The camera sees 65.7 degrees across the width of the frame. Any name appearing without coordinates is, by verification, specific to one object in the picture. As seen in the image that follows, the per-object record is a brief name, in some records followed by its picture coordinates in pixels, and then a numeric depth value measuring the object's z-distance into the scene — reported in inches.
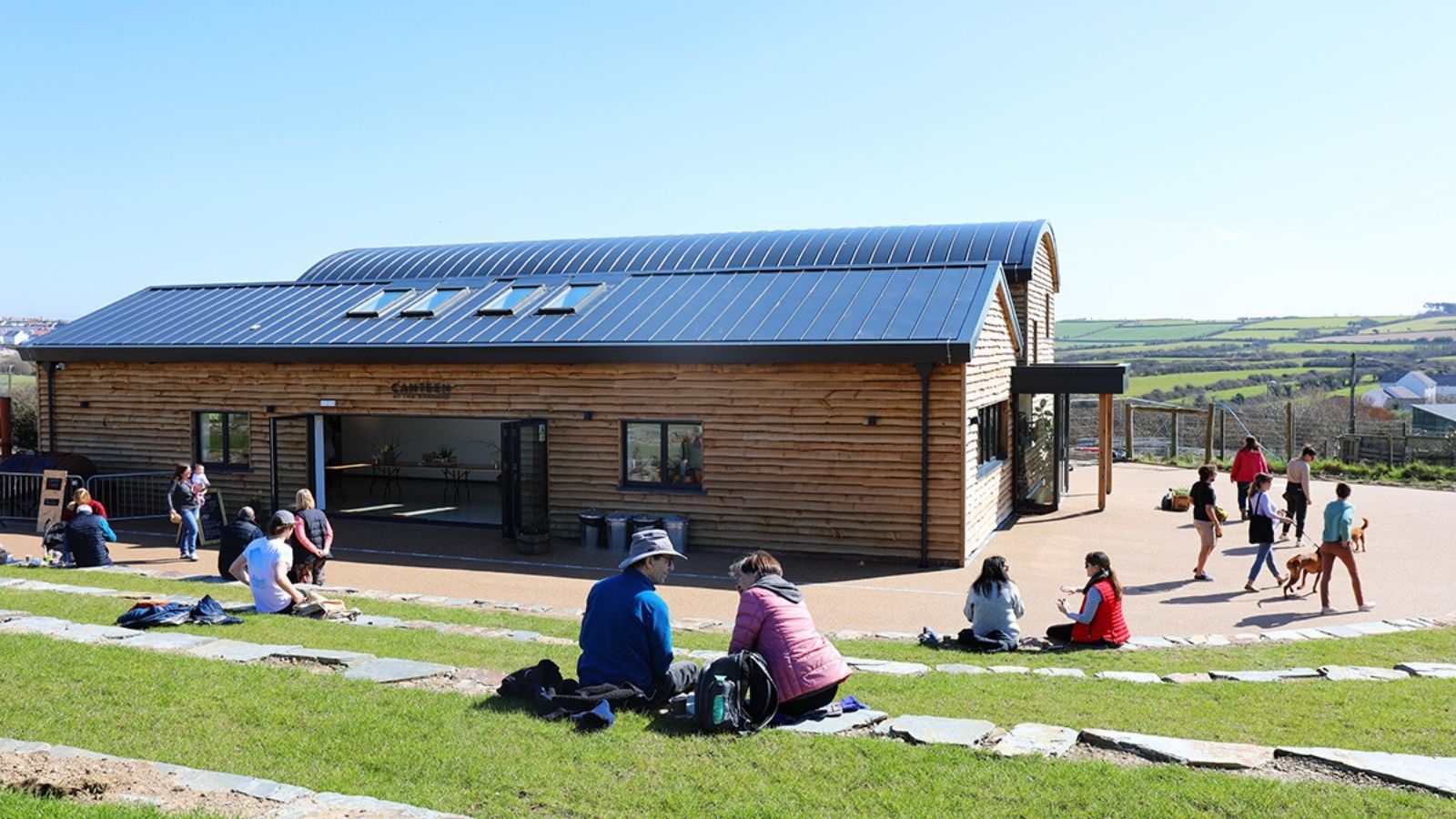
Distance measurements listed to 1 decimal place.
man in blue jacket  288.0
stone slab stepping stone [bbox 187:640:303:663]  339.3
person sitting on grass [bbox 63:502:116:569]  570.3
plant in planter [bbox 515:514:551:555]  661.3
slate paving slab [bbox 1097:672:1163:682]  358.3
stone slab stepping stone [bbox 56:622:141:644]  363.1
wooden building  634.2
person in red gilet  414.0
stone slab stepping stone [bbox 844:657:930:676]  359.6
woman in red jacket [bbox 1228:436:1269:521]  769.6
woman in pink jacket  278.1
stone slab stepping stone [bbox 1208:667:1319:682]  360.5
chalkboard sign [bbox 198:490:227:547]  712.0
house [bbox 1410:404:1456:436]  1560.0
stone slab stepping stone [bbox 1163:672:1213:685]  355.6
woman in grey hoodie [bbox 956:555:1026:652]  407.8
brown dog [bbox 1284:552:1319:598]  515.4
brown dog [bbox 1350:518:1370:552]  631.2
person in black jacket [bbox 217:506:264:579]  531.8
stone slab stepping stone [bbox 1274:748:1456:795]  228.4
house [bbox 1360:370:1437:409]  2176.4
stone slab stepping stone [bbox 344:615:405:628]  432.1
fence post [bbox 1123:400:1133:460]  1255.8
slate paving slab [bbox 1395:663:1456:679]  367.6
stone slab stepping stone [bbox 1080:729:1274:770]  242.5
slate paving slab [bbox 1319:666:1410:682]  363.3
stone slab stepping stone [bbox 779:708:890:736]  271.9
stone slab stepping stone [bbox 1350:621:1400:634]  458.9
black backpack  265.6
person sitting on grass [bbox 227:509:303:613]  442.9
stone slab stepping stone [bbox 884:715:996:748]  259.1
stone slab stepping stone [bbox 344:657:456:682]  313.6
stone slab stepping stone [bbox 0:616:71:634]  374.9
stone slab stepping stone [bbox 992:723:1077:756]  251.7
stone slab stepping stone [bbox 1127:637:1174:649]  428.5
